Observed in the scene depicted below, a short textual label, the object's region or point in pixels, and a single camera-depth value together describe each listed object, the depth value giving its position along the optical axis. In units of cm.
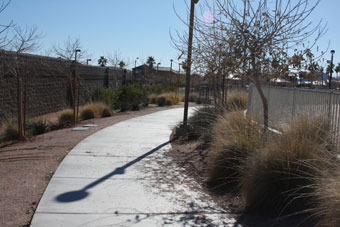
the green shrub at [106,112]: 1813
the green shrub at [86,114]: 1755
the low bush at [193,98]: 2959
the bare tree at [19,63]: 1099
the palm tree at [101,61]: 6092
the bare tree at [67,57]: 2323
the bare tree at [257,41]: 733
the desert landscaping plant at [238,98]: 1551
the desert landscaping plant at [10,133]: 1200
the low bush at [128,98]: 2177
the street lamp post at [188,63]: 973
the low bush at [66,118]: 1528
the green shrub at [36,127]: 1329
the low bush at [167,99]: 2567
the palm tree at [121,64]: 3522
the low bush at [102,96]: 2036
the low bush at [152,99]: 2759
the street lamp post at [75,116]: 1515
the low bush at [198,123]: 1066
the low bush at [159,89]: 2950
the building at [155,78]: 3369
